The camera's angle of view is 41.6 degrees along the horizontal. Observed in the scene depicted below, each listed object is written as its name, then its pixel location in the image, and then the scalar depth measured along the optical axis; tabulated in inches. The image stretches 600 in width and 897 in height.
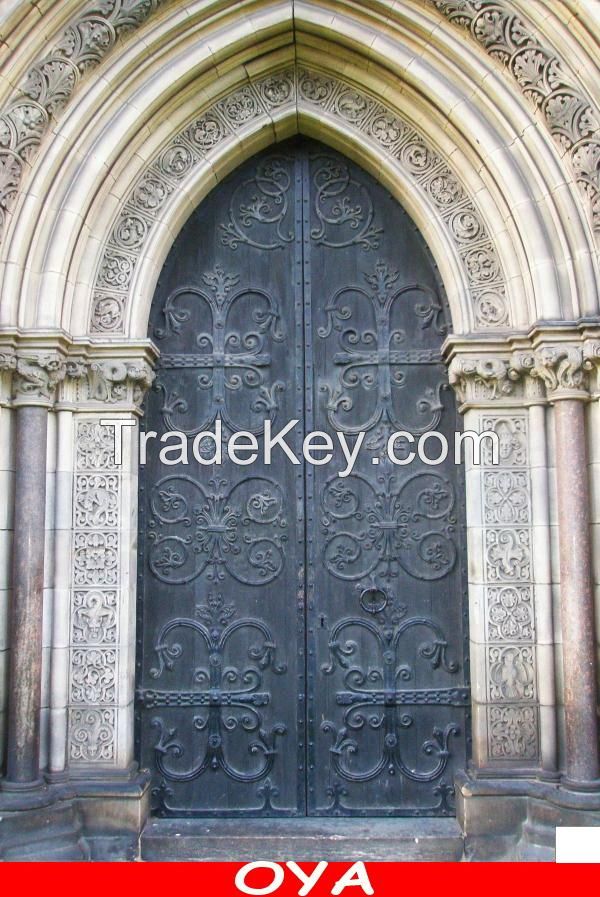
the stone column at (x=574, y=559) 174.9
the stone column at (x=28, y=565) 175.9
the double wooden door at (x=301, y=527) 195.8
